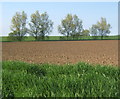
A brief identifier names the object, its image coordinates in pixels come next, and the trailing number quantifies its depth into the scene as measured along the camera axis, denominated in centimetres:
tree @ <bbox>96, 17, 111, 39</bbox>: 6538
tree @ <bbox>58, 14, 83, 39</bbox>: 5244
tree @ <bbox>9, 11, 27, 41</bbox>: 5018
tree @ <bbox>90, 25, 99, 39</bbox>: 6148
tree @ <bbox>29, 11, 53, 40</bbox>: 4919
